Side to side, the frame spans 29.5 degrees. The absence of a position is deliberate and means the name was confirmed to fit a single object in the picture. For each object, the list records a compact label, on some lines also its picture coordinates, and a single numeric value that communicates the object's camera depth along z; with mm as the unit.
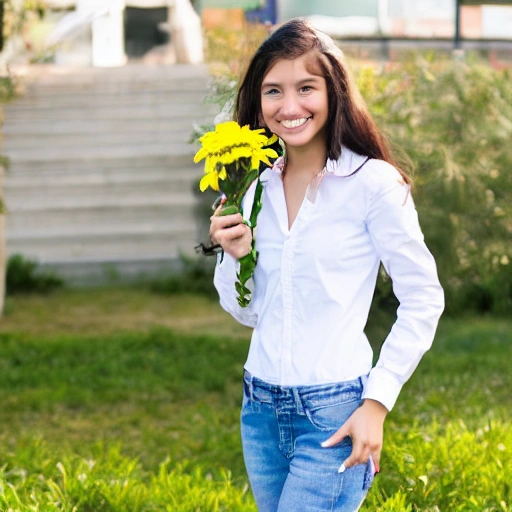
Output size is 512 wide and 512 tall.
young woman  1815
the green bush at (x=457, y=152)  5094
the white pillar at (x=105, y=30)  12430
